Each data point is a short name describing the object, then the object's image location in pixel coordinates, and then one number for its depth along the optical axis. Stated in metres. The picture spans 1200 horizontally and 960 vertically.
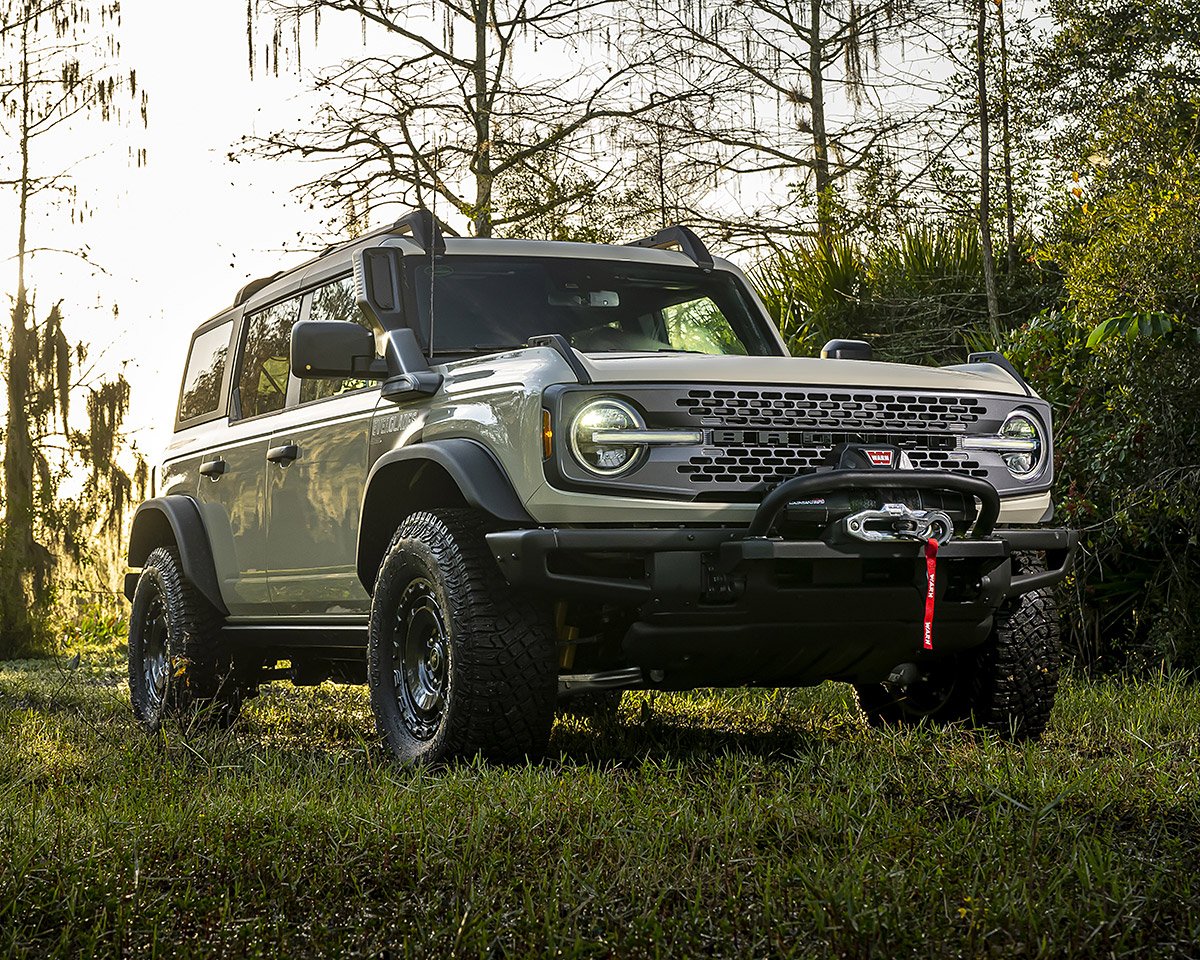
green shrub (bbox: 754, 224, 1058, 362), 12.23
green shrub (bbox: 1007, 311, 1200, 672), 8.24
